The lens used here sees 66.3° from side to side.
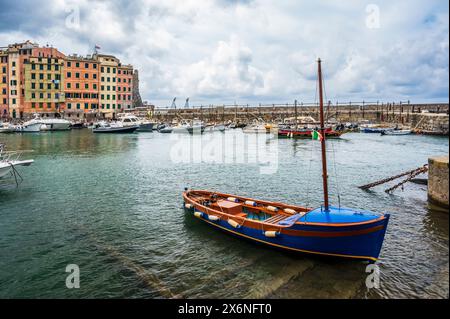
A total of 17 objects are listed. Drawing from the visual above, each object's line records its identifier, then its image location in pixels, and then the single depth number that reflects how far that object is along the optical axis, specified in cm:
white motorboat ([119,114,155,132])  8626
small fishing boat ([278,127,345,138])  7462
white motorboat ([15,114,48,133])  8244
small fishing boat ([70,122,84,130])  9513
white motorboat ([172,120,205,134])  9175
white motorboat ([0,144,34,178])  2378
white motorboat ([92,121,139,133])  8206
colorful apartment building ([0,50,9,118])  9619
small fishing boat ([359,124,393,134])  8438
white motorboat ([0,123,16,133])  8112
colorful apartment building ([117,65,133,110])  10758
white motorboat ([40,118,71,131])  8581
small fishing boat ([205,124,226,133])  9816
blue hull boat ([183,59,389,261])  1196
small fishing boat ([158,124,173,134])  9162
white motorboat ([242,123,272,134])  9012
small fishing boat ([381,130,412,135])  8010
